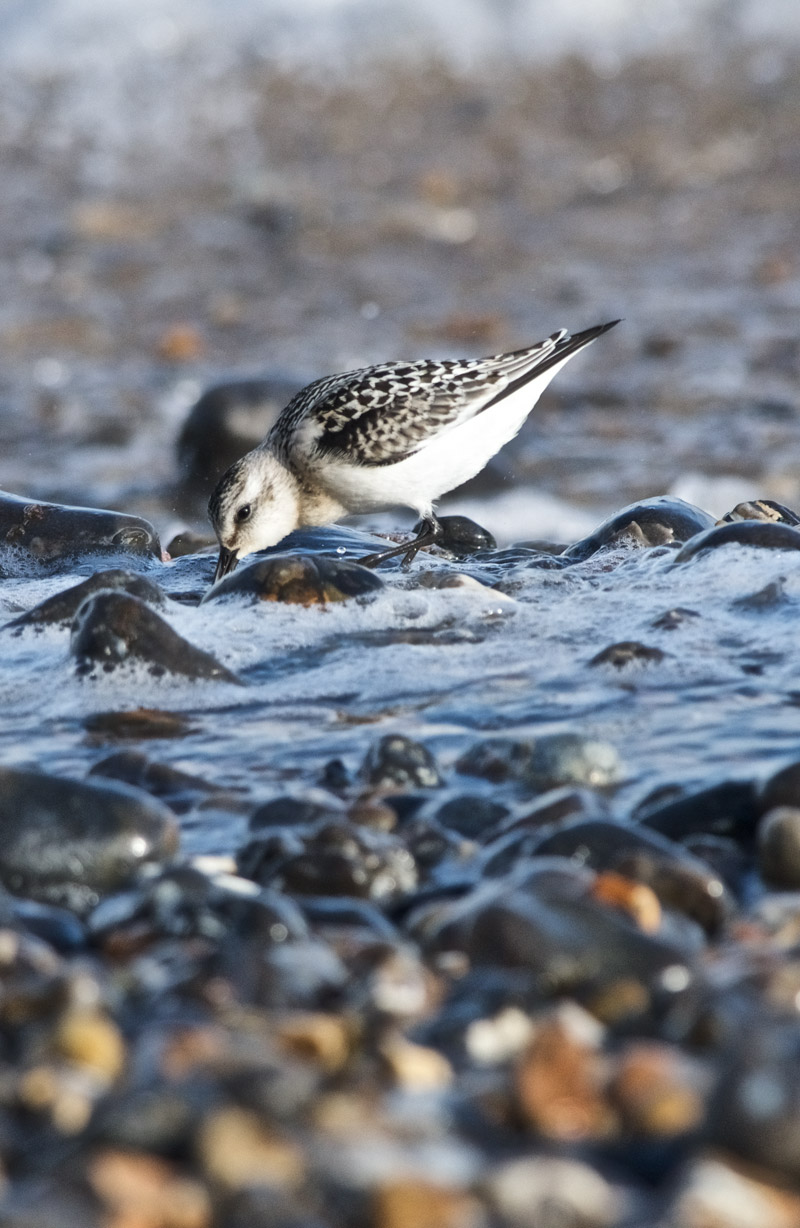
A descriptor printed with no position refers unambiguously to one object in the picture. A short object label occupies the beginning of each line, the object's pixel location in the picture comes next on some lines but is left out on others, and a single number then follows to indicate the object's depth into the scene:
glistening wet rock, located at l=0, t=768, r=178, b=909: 6.17
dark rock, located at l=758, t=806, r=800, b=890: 5.96
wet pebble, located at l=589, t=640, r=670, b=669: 8.73
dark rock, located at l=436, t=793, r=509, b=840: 6.70
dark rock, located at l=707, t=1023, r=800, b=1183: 4.05
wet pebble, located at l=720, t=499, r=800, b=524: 11.96
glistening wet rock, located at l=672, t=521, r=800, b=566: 10.31
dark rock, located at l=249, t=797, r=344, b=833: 6.72
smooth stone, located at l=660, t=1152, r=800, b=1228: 3.80
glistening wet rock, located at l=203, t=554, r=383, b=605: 9.95
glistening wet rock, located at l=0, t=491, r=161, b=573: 11.98
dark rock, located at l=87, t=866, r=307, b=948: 5.51
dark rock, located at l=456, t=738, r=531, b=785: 7.21
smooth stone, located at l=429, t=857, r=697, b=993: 5.12
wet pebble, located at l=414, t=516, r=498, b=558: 12.93
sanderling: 12.26
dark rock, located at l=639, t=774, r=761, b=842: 6.49
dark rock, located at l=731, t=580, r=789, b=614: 9.62
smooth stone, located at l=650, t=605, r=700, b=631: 9.38
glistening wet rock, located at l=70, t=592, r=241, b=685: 8.67
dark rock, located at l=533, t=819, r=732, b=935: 5.66
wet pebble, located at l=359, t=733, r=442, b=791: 7.20
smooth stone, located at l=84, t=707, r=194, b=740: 8.16
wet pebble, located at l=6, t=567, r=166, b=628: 9.65
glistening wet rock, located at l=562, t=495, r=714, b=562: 11.70
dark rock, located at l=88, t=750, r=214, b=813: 7.27
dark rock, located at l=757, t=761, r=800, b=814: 6.39
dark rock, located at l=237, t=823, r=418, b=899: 6.07
